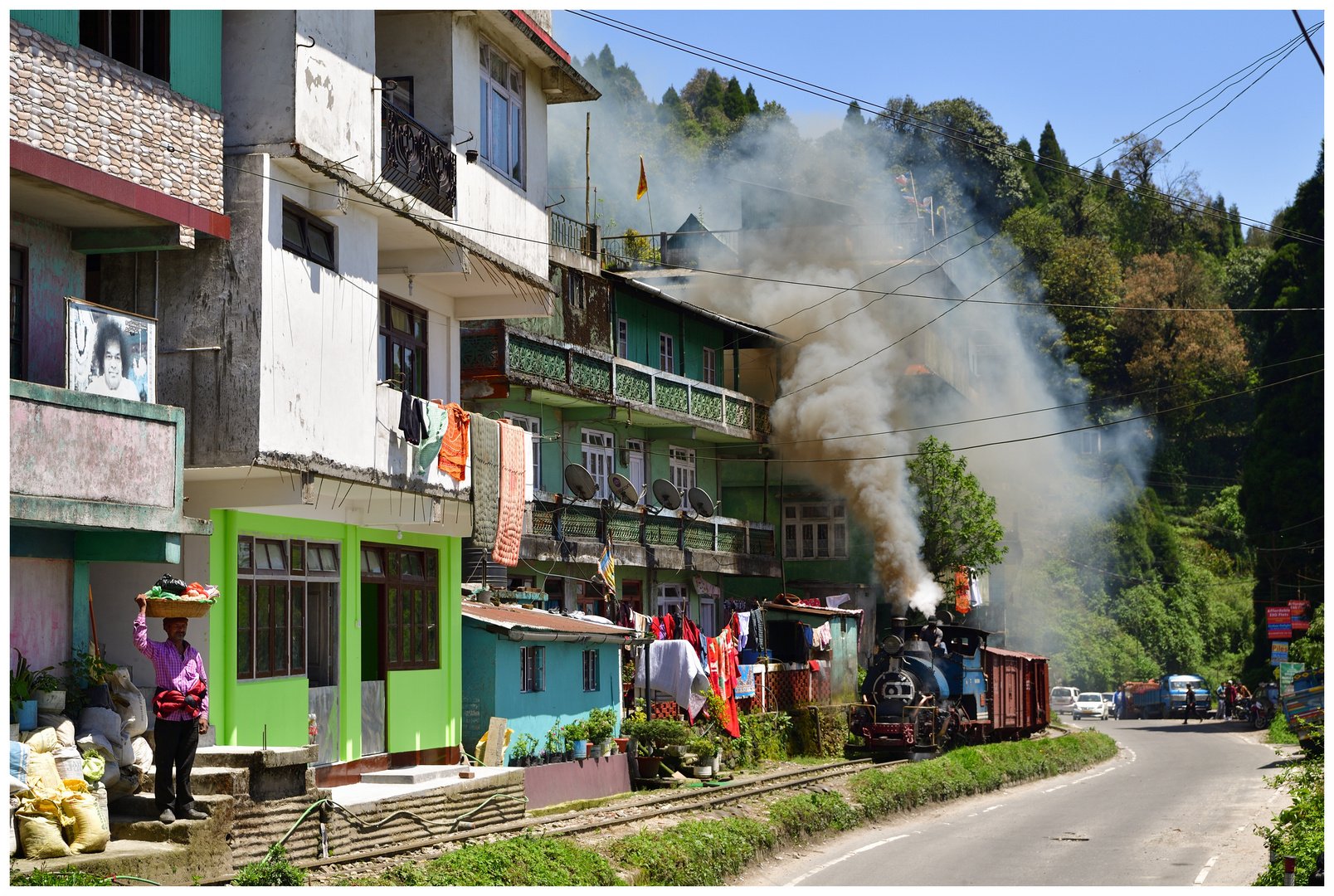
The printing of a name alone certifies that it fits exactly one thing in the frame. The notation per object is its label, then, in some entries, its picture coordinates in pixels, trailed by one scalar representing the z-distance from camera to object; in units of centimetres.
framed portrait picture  1262
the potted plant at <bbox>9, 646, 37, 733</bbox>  1211
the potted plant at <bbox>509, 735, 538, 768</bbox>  2161
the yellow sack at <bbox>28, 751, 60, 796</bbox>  1145
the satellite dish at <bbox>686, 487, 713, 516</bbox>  3551
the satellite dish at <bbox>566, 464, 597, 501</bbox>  2967
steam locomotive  3072
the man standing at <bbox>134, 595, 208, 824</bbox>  1231
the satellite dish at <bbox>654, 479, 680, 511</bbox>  3347
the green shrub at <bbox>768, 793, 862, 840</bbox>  2047
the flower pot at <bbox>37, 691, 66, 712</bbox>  1251
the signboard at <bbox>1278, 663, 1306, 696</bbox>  4291
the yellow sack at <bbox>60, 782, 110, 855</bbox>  1145
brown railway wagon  3566
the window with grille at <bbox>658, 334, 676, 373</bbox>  3681
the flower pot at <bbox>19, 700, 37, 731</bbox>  1212
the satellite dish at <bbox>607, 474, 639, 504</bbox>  3123
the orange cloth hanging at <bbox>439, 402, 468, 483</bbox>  1902
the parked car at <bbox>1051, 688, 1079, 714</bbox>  6162
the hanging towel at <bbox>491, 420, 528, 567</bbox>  2057
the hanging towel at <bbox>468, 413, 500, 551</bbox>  1992
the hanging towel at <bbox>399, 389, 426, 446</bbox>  1773
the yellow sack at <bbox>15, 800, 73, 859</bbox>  1105
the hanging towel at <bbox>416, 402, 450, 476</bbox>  1839
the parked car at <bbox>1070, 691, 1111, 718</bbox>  6300
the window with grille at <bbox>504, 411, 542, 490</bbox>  3064
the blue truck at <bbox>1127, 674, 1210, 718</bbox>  6325
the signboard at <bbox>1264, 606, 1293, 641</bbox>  5038
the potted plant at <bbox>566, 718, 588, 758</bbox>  2295
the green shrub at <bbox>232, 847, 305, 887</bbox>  1216
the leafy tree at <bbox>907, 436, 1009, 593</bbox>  4234
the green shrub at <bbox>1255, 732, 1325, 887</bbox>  1248
